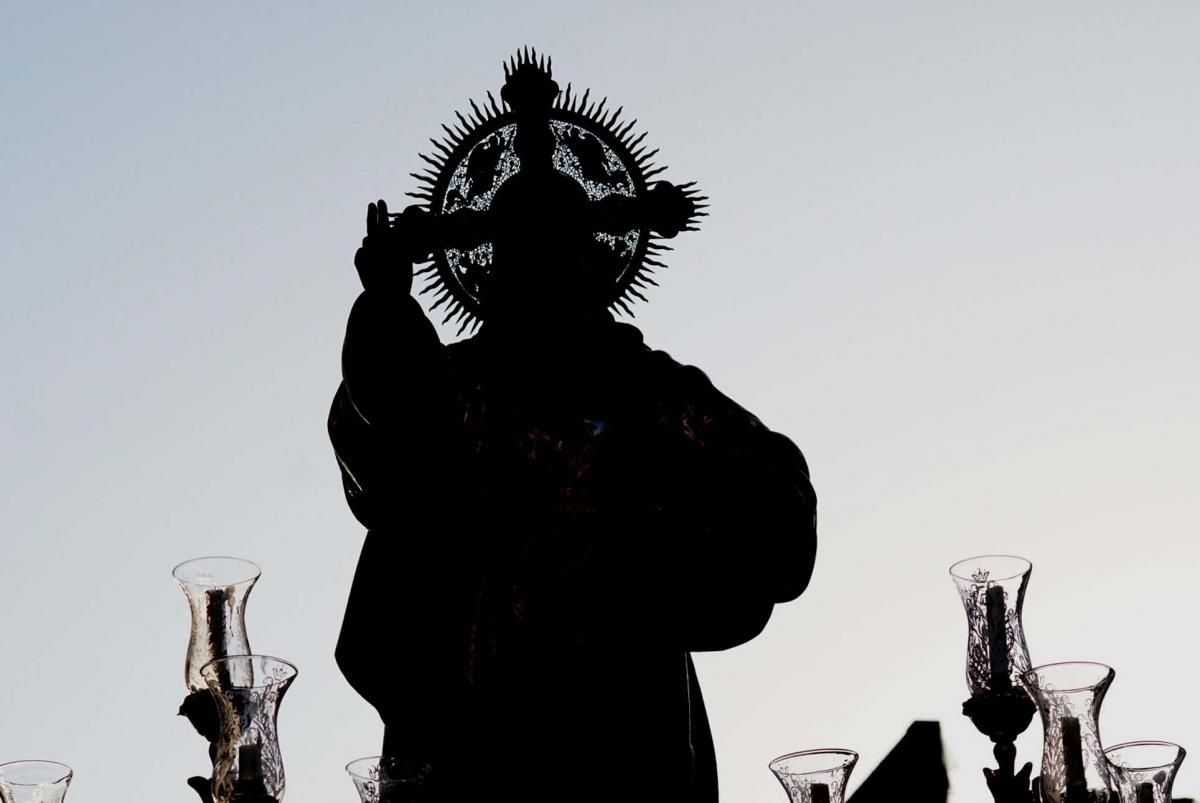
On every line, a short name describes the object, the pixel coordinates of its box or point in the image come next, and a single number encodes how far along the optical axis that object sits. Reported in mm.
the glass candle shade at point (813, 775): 9993
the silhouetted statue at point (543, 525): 10659
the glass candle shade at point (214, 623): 10419
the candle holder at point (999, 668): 10120
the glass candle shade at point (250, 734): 9433
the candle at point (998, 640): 10326
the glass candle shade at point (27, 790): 10073
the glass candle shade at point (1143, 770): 9780
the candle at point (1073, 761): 9673
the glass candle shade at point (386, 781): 9487
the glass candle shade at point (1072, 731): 9700
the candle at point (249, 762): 9427
